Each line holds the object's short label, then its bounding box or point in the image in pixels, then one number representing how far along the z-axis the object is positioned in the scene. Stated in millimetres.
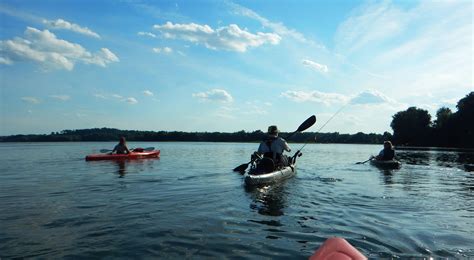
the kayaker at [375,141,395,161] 21953
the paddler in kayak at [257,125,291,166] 14398
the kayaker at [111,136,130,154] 25016
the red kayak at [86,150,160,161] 24266
